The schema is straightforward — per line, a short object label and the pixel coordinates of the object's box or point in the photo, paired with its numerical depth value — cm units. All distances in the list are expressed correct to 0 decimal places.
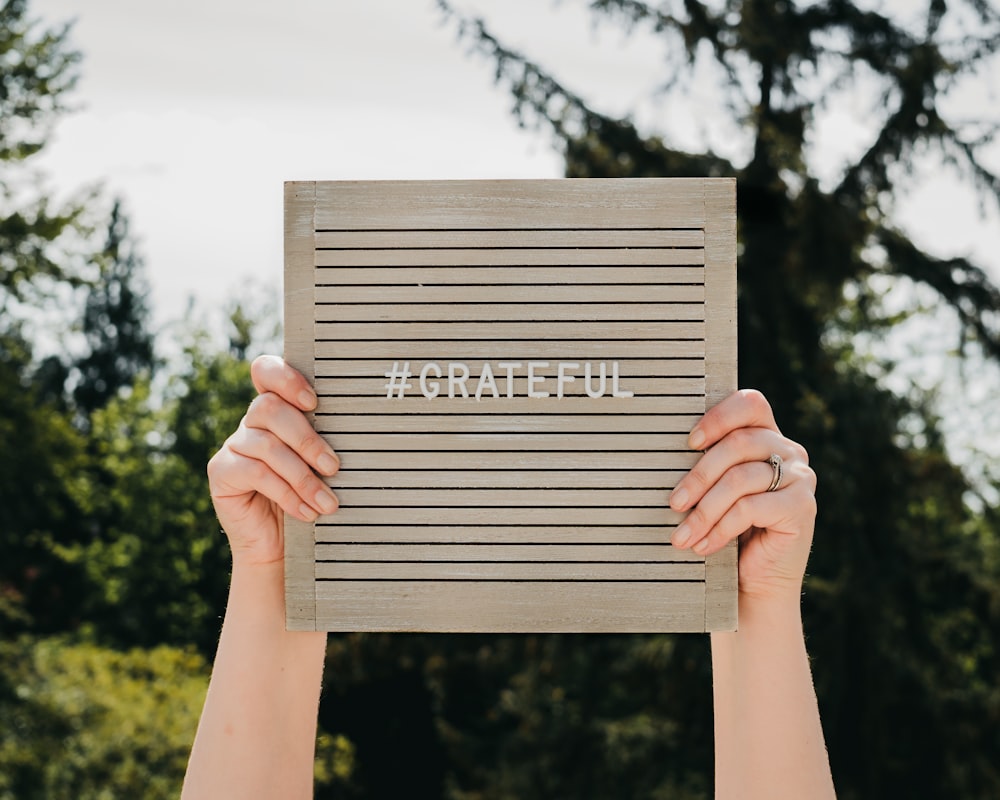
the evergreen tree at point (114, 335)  3120
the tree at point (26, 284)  1405
